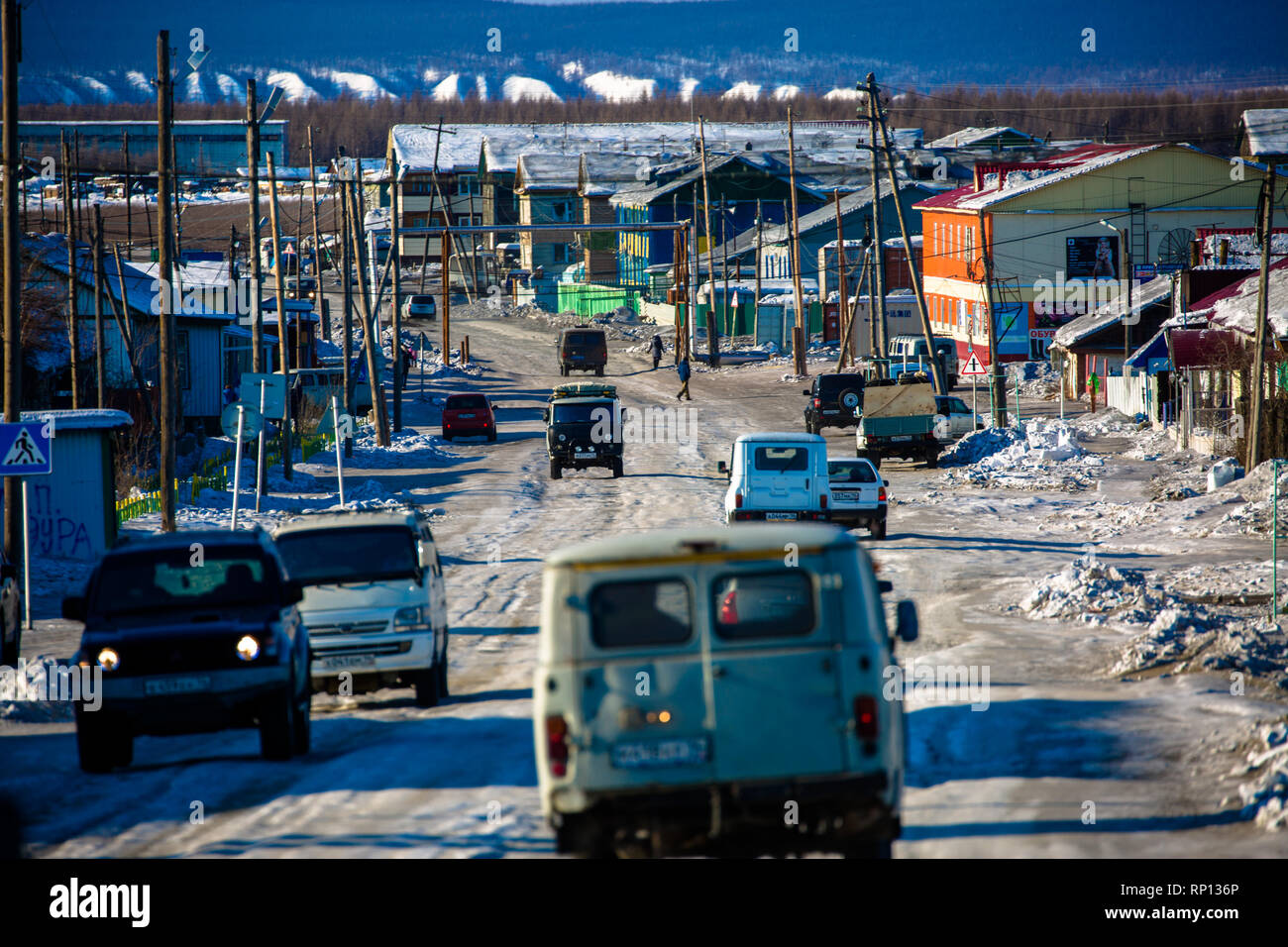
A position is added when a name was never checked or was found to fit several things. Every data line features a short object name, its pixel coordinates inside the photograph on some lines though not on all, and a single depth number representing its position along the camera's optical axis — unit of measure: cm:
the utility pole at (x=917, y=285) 4322
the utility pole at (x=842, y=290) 5964
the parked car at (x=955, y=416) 4403
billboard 6712
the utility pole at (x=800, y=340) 6531
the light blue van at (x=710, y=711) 769
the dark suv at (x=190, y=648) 1116
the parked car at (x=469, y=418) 4916
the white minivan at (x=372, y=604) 1375
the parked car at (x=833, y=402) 4678
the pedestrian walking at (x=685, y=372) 5797
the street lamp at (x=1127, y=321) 5247
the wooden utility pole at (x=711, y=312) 6625
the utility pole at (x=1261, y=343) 2956
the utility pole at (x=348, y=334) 4491
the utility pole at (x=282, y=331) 3506
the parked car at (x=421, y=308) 9506
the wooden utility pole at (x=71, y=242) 3641
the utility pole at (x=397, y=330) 5107
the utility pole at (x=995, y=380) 4256
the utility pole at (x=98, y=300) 3359
